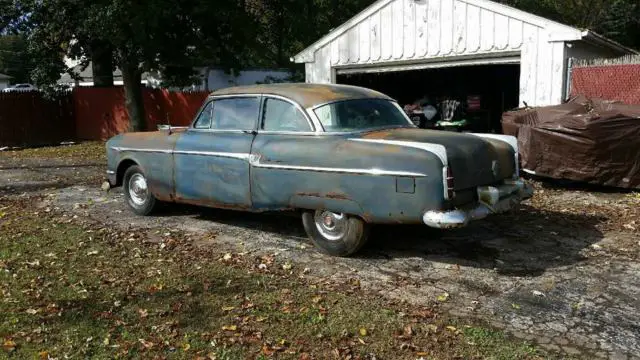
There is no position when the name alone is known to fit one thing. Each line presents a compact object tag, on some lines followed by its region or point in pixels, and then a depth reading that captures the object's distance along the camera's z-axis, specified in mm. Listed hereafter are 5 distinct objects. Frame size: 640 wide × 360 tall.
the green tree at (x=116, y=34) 16062
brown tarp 8656
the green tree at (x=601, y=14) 29542
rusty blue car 5133
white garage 10758
